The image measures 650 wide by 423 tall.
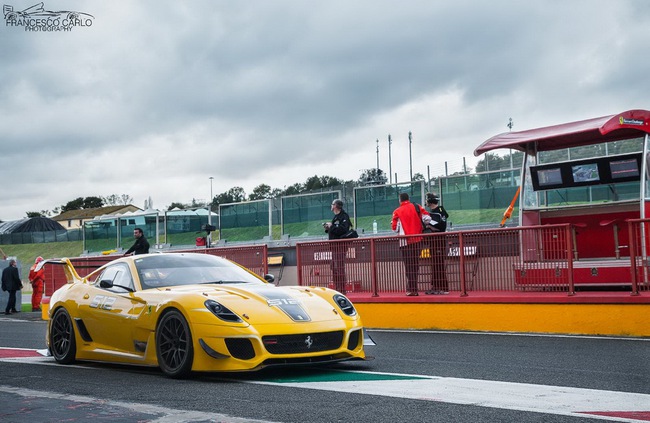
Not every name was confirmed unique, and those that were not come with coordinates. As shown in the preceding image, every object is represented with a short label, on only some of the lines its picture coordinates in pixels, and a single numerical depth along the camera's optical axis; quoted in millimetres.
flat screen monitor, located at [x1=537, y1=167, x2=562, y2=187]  14438
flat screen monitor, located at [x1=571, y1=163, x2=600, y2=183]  13977
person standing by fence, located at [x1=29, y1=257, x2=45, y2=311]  28812
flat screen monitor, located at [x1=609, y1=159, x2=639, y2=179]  13516
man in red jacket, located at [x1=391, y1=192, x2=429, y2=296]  14102
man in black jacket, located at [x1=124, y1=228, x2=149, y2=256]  17250
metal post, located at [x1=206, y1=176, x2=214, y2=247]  28938
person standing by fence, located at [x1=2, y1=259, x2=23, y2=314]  26172
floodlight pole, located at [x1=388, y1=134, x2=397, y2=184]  94062
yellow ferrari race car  7449
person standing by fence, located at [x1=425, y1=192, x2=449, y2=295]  13766
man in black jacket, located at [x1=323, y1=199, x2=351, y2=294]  15320
